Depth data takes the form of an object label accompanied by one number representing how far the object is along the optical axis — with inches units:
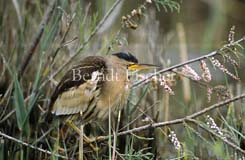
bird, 249.9
